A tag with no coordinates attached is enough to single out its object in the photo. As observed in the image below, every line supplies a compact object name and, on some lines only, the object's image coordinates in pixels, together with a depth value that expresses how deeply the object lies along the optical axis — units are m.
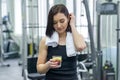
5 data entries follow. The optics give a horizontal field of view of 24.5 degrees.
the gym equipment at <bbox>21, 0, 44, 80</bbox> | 3.85
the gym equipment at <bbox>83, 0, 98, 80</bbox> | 2.45
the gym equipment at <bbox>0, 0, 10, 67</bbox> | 6.83
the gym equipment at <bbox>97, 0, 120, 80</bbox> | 3.22
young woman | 1.67
